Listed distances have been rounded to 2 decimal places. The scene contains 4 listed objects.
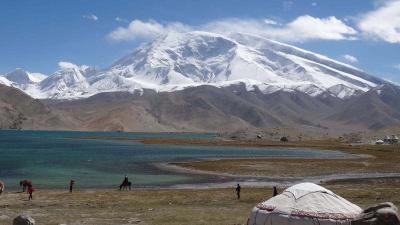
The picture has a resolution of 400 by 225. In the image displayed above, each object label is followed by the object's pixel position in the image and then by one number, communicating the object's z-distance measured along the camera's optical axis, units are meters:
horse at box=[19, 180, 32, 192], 47.22
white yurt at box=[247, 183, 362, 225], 24.25
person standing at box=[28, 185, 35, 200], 44.47
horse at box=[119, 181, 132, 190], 53.81
